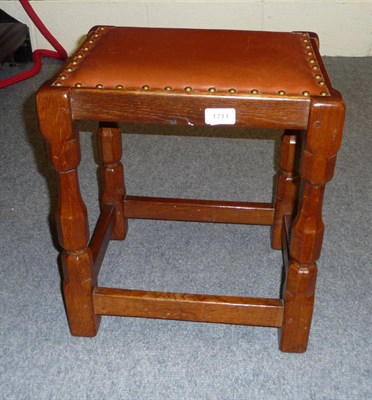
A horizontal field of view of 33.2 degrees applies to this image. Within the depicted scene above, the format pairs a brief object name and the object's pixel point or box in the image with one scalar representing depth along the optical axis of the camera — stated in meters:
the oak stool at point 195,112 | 0.84
